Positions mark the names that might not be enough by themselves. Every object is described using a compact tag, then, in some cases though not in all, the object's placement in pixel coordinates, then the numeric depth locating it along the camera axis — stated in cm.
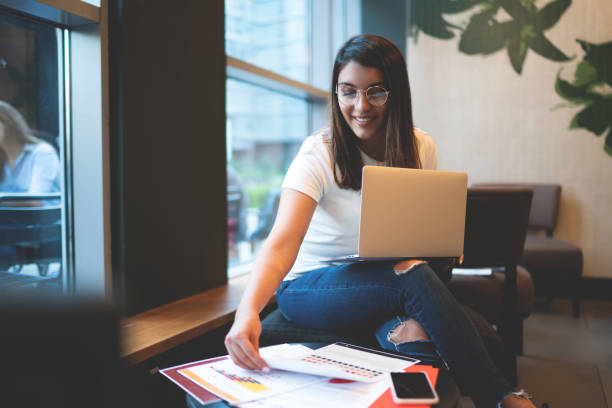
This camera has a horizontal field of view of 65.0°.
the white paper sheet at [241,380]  85
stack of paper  83
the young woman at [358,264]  111
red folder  82
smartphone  82
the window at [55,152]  155
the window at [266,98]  278
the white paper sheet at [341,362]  90
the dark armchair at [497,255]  204
